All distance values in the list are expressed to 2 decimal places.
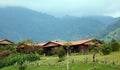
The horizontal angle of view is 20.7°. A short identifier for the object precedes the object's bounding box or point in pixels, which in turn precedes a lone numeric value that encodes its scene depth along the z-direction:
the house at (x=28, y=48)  97.75
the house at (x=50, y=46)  102.85
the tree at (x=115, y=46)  75.09
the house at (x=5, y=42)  116.54
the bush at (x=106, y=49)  70.81
